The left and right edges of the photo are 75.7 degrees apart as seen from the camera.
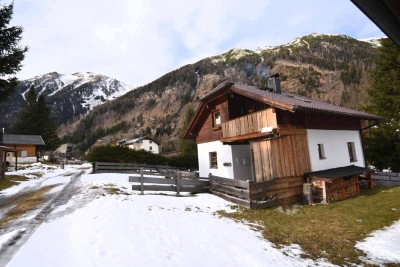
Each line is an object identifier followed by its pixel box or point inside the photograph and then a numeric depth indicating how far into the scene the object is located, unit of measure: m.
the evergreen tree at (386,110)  22.85
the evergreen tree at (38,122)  61.50
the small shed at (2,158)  25.98
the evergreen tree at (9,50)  18.58
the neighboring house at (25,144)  50.84
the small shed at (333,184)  14.54
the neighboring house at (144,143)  94.38
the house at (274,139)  15.23
